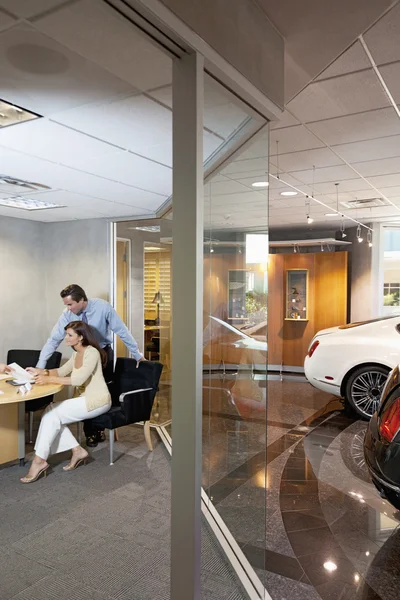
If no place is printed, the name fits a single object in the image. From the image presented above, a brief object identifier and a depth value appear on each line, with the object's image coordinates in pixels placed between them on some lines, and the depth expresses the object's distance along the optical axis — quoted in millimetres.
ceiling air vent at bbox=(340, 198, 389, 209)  6868
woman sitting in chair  4109
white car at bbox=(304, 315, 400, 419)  5773
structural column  1812
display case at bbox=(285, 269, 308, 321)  9406
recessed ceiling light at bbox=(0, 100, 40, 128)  2554
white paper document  4516
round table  4223
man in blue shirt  5047
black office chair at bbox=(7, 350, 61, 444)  4996
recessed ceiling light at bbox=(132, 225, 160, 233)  5453
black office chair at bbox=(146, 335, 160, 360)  5168
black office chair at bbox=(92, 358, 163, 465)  4301
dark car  2861
